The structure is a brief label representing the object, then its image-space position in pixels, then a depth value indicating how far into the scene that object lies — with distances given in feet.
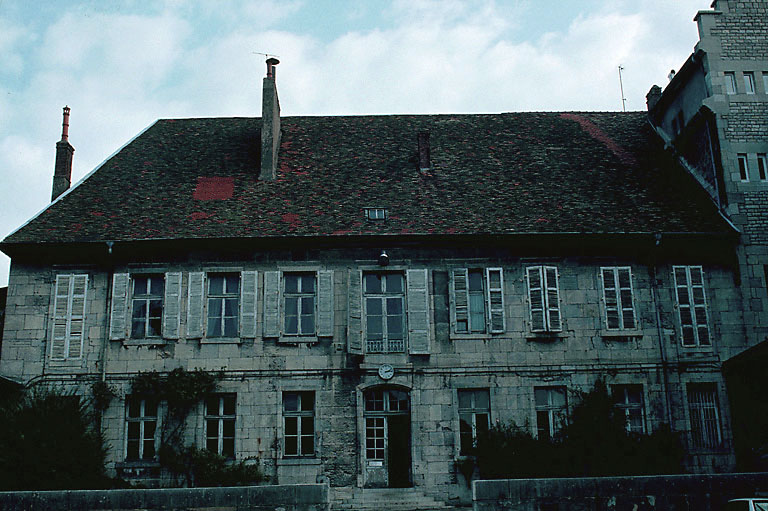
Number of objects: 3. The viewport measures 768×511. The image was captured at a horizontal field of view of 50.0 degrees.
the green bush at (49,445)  55.06
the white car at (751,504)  41.63
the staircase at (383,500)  60.18
